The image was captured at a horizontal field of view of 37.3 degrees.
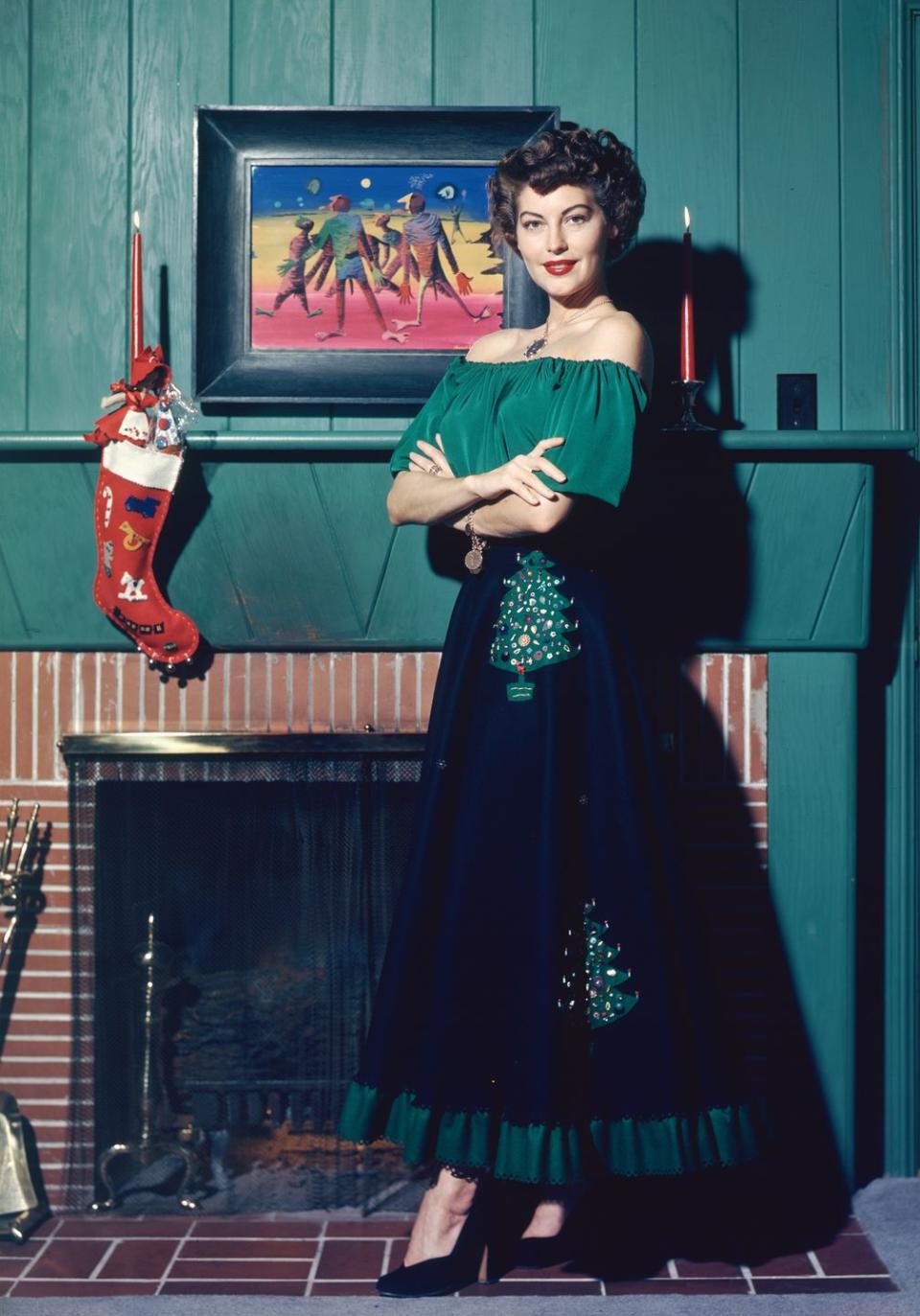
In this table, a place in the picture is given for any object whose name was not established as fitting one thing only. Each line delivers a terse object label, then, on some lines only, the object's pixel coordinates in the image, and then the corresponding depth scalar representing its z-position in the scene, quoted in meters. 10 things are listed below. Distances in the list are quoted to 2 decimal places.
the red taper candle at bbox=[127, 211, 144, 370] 2.26
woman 1.93
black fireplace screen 2.40
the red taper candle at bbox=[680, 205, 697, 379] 2.28
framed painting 2.42
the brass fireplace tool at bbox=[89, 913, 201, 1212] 2.37
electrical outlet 2.44
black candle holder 2.29
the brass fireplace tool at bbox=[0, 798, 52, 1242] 2.34
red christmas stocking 2.27
